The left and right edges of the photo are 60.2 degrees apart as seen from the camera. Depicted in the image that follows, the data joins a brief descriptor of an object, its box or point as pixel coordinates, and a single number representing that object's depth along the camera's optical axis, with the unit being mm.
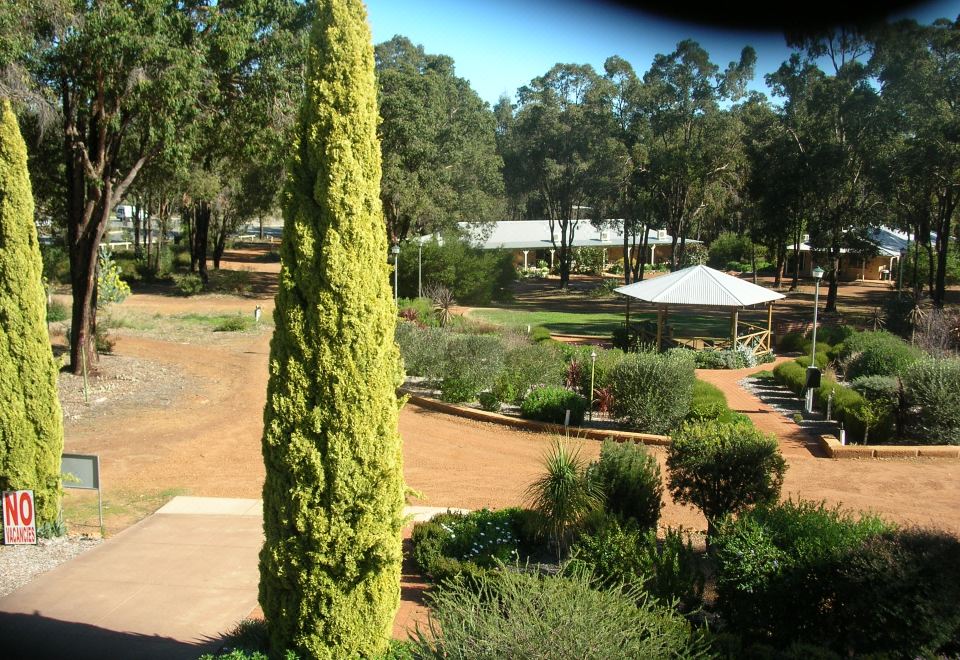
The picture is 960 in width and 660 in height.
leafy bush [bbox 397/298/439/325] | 28405
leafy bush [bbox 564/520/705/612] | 7414
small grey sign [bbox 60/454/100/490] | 10367
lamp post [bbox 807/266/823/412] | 18203
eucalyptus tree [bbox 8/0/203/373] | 17094
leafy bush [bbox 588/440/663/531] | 9914
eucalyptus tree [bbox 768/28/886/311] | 36844
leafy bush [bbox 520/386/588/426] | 16891
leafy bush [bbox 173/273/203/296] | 40375
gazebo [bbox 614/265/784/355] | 25188
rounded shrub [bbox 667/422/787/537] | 9883
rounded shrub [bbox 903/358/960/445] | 15117
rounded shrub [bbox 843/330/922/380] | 19312
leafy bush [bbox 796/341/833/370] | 22266
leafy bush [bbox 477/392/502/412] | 18250
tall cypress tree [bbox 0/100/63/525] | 9969
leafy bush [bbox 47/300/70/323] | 29906
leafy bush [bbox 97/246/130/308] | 24891
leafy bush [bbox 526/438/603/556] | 9398
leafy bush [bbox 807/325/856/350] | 27094
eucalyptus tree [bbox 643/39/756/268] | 43031
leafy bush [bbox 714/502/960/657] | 6148
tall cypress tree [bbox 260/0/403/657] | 6117
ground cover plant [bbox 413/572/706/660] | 4918
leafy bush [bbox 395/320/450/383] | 20062
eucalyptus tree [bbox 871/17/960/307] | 31875
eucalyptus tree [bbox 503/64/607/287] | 47781
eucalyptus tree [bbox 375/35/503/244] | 39094
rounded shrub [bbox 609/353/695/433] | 16406
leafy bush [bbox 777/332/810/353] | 28206
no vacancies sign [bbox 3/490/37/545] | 9844
